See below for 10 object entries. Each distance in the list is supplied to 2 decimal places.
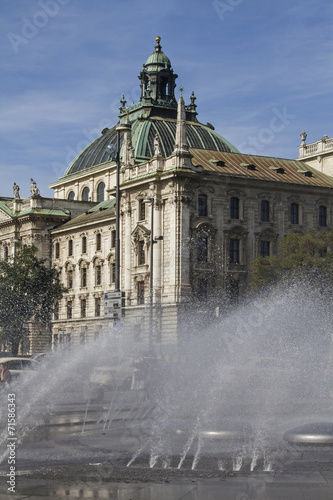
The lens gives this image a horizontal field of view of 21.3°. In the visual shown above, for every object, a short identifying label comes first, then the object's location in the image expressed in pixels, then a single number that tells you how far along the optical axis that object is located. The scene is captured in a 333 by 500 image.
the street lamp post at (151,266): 55.52
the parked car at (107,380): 34.78
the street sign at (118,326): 40.00
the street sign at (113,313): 38.59
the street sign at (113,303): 38.75
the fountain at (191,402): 18.16
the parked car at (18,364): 37.91
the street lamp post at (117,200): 40.78
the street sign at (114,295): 38.84
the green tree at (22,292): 73.31
